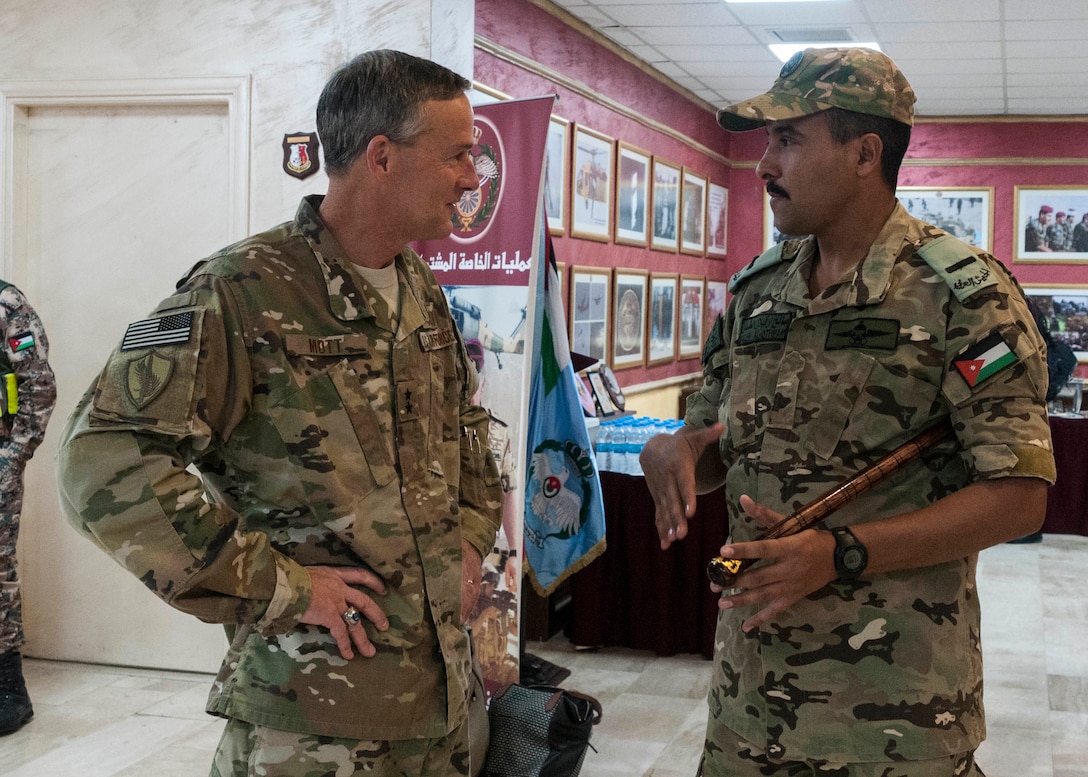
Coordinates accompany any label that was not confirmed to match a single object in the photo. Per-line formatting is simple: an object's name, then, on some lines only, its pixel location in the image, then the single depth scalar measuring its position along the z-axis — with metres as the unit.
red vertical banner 3.79
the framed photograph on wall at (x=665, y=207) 8.90
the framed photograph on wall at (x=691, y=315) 9.90
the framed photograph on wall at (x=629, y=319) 8.07
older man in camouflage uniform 1.51
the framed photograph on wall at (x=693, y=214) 9.72
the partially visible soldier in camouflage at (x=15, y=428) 4.03
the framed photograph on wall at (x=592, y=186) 7.18
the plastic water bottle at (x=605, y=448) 5.39
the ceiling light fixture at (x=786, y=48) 7.72
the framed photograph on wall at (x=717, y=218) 10.63
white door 4.69
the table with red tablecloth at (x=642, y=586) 5.15
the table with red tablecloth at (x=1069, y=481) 7.56
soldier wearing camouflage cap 1.60
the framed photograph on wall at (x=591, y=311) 7.23
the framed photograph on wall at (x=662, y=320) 8.96
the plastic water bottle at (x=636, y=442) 5.32
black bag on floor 3.27
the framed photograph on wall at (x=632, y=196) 8.02
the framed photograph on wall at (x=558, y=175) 6.79
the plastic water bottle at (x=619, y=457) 5.34
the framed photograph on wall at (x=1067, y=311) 10.41
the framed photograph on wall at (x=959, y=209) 10.59
